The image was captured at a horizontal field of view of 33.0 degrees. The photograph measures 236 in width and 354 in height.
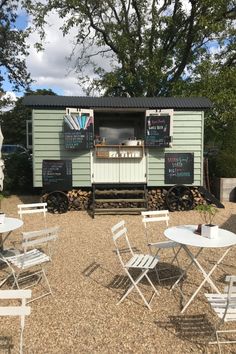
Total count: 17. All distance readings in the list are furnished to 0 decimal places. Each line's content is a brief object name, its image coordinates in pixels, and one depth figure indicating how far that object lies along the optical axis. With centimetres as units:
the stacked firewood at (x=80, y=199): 955
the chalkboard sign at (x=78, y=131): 915
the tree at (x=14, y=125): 2175
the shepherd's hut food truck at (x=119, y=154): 926
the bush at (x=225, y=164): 1119
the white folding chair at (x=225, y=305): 300
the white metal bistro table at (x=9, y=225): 475
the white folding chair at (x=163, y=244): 507
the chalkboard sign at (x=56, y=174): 928
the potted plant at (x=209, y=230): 436
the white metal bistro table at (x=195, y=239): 413
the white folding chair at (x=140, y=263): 431
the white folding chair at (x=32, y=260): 419
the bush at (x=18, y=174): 1224
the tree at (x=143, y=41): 1420
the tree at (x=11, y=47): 1708
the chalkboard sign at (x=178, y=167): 955
